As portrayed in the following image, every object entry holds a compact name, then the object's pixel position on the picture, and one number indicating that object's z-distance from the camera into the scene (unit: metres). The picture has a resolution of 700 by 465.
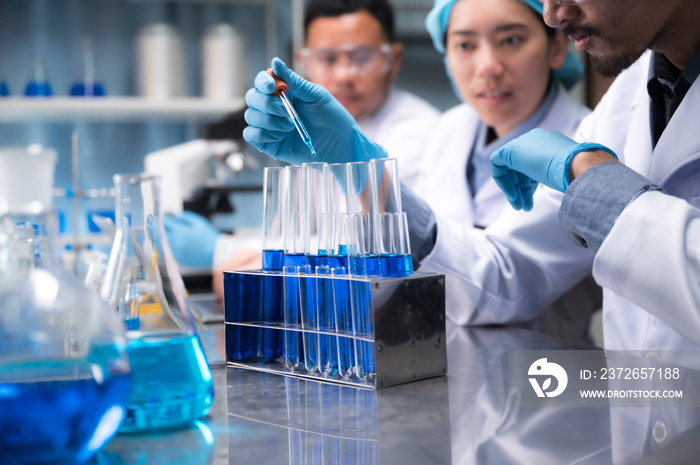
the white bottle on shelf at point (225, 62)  3.50
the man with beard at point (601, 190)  0.90
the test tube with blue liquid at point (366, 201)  0.86
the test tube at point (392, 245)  0.86
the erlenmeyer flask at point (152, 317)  0.67
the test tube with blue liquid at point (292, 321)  0.88
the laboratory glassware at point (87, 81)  3.45
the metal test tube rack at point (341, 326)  0.81
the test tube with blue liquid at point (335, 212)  0.88
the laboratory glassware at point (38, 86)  3.35
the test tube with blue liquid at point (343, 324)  0.83
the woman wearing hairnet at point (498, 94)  1.82
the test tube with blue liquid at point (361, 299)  0.81
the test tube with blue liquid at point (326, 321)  0.85
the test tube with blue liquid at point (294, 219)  0.91
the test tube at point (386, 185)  0.88
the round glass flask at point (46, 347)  0.53
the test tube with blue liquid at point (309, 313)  0.86
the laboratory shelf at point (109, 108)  3.31
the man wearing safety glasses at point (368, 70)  2.69
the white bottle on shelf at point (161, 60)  3.45
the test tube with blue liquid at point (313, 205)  0.90
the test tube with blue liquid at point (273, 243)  0.93
